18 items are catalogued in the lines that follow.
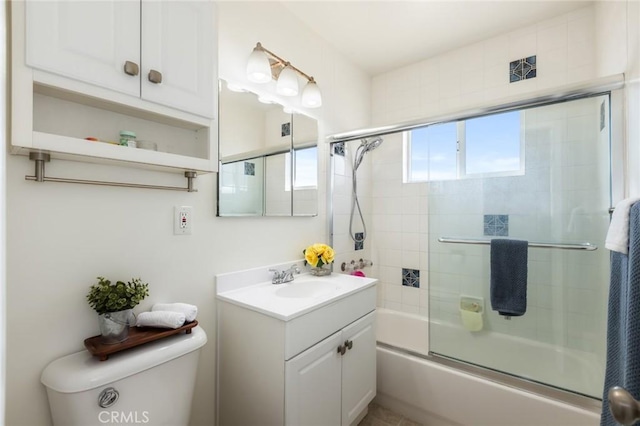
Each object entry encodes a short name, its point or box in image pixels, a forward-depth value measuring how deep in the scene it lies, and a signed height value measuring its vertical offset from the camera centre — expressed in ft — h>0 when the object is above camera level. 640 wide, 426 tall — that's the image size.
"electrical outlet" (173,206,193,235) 4.19 -0.11
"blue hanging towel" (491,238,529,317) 5.36 -1.21
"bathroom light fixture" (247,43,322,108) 5.08 +2.58
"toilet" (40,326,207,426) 2.81 -1.80
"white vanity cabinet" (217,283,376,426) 3.82 -2.23
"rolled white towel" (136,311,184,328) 3.47 -1.28
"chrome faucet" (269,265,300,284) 5.47 -1.22
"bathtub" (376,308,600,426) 4.63 -3.28
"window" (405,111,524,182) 5.67 +1.35
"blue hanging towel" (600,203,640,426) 2.02 -0.90
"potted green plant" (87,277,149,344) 3.14 -1.01
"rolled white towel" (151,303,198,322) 3.73 -1.25
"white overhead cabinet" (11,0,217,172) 2.61 +1.39
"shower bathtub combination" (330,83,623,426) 4.76 -1.07
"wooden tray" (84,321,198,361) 3.04 -1.41
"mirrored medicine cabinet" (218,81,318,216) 4.91 +1.03
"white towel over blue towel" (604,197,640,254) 2.53 -0.17
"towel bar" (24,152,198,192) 3.00 +0.36
